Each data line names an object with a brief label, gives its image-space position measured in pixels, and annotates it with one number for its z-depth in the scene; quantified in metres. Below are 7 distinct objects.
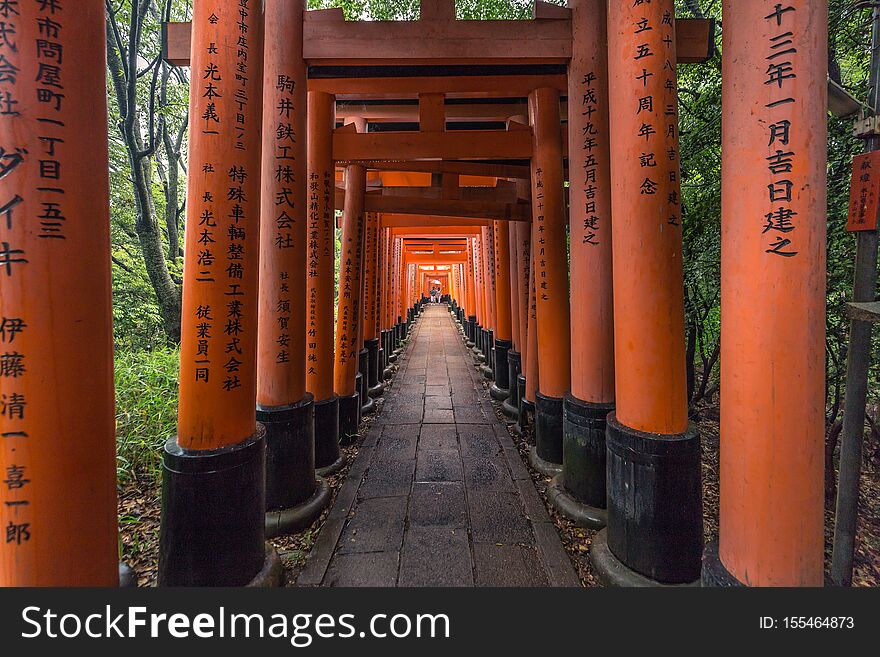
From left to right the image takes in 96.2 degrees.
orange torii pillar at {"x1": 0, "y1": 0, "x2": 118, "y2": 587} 1.31
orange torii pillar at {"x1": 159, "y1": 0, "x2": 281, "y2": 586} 2.15
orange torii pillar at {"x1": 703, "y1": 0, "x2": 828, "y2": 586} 1.55
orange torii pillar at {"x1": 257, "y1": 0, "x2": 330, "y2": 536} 3.13
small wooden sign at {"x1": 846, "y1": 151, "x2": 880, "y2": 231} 2.03
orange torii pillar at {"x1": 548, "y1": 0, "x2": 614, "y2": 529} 3.10
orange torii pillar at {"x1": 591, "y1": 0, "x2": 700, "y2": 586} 2.30
